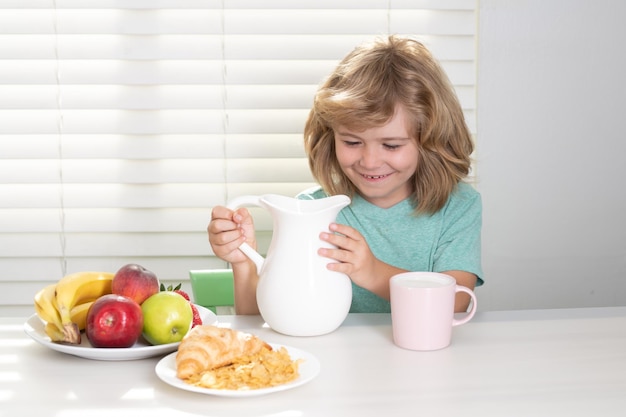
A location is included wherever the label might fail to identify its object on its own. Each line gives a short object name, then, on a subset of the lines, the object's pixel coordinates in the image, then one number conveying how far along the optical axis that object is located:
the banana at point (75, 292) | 1.85
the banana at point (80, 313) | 1.89
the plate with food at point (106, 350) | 1.80
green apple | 1.85
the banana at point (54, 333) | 1.87
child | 2.19
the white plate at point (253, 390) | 1.68
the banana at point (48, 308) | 1.87
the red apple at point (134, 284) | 1.89
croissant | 1.73
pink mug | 1.88
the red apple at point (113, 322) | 1.82
